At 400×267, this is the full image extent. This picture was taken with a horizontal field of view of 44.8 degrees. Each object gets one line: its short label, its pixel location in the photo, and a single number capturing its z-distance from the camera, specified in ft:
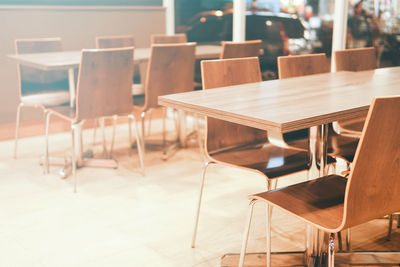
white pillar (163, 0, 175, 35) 19.02
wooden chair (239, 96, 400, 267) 4.54
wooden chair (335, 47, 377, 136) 9.41
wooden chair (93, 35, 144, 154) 14.33
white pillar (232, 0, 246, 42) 15.75
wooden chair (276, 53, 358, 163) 7.76
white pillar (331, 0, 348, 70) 13.24
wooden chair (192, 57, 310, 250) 7.14
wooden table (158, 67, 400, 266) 5.31
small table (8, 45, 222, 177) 11.07
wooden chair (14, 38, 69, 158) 12.78
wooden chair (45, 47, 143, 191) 10.47
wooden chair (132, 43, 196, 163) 11.75
